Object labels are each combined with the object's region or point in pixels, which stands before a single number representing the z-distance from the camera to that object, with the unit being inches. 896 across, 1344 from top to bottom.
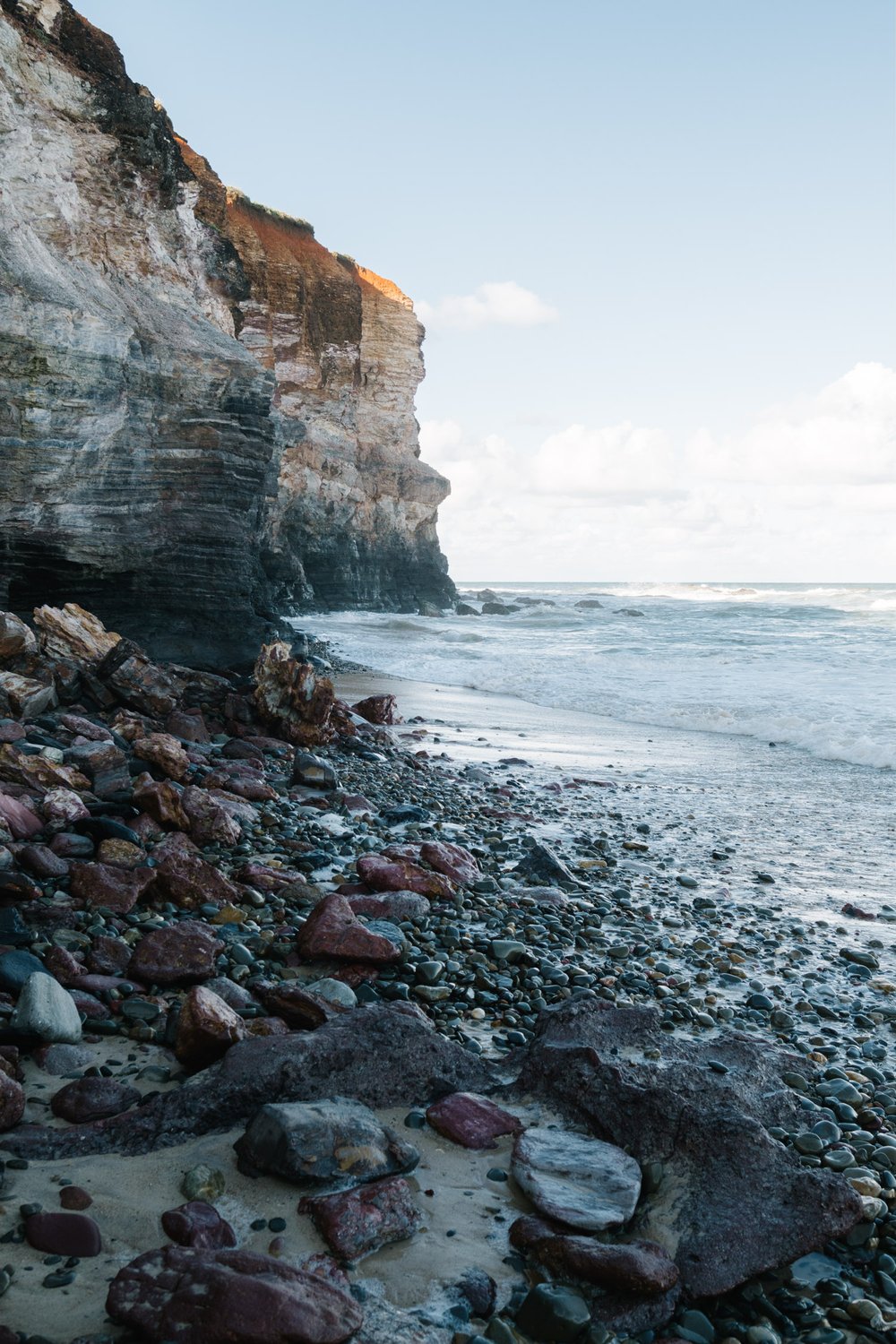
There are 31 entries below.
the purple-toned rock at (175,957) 122.7
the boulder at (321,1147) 82.8
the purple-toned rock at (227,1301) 62.6
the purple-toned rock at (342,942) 137.0
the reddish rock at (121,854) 158.1
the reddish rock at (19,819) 160.2
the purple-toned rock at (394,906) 161.5
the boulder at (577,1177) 82.8
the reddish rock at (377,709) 412.8
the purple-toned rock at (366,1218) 76.6
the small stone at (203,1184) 80.7
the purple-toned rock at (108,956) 123.2
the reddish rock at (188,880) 152.7
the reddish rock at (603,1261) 75.7
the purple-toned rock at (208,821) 186.1
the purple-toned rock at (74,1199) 76.8
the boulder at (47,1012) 103.3
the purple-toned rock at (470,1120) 94.7
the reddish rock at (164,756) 221.8
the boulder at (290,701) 321.7
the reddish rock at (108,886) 143.2
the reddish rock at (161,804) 182.4
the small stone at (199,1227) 74.5
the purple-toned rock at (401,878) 173.8
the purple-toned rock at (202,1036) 103.0
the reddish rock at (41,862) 147.1
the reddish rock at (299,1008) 114.3
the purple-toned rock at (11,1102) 86.7
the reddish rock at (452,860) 191.2
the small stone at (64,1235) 71.8
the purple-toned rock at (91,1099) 92.3
